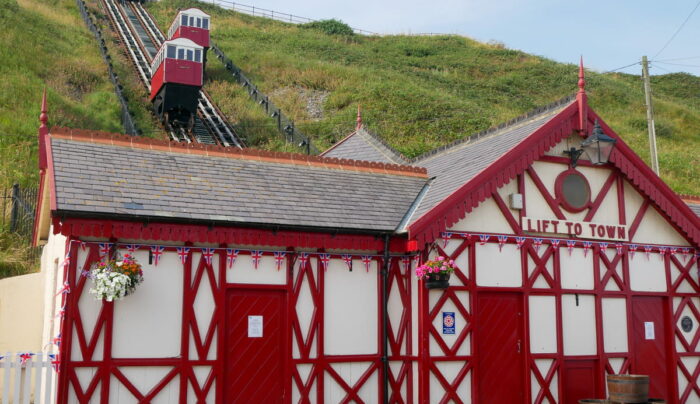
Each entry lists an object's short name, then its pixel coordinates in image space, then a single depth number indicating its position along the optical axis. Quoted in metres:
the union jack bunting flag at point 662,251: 15.65
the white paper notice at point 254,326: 12.34
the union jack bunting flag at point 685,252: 15.96
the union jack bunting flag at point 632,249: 15.28
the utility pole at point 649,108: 26.61
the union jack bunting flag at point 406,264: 13.62
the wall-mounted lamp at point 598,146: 14.31
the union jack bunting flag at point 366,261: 13.42
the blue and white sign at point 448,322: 13.24
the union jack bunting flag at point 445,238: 13.50
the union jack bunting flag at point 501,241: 13.98
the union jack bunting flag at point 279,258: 12.64
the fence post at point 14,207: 21.32
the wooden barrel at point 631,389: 13.05
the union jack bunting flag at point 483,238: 13.82
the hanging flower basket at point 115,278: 10.59
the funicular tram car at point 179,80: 35.78
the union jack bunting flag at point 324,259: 13.00
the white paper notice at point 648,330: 15.28
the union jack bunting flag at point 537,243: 14.27
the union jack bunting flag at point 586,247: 14.79
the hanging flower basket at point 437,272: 12.54
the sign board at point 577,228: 14.29
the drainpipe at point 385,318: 13.08
